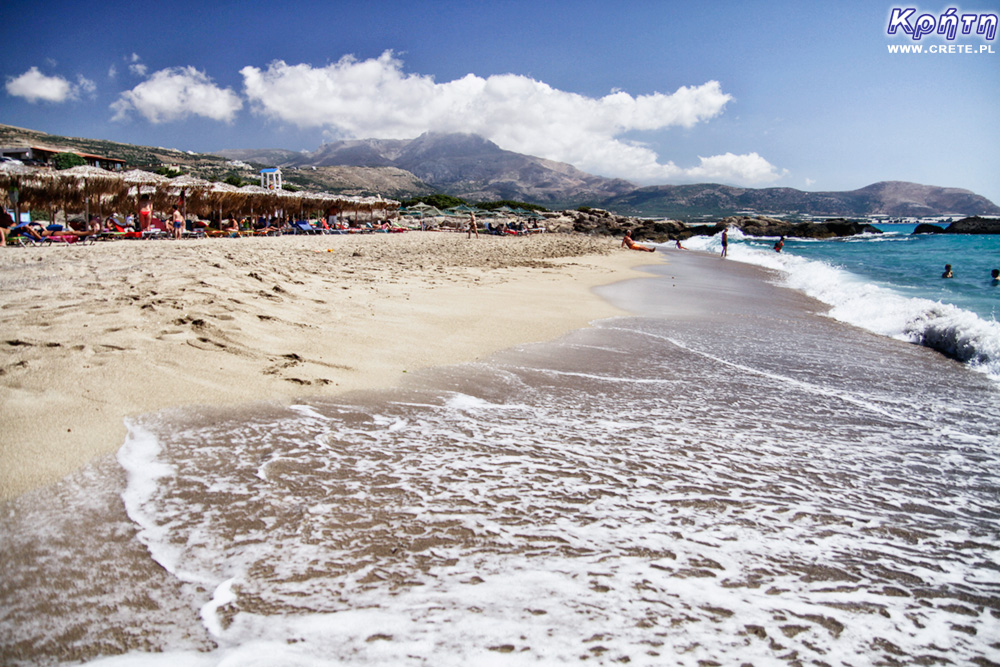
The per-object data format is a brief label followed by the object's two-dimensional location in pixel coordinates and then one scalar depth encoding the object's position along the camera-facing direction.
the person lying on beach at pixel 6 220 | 13.97
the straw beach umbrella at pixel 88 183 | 15.59
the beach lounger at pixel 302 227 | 25.73
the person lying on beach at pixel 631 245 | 27.17
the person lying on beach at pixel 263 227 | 23.59
